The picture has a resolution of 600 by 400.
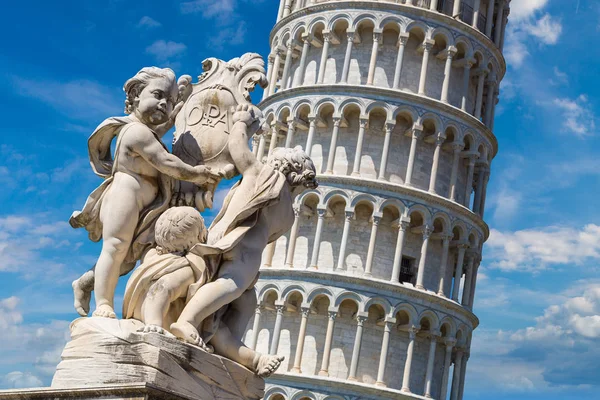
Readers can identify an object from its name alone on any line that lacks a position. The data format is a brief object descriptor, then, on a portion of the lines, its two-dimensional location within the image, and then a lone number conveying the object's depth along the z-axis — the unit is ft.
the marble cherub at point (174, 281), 18.40
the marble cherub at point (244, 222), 18.48
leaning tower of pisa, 124.98
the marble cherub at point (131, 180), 18.93
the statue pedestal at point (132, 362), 16.93
